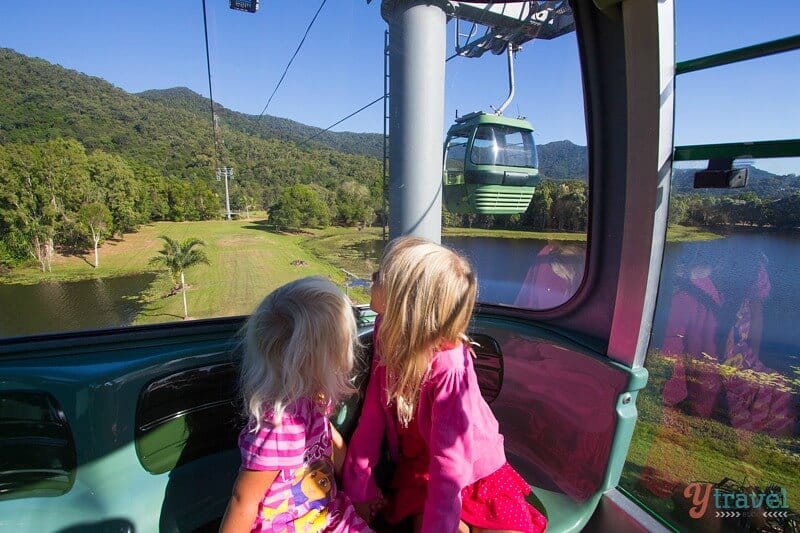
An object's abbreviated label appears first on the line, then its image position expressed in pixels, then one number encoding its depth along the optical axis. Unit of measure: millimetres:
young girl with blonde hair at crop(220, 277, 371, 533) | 1068
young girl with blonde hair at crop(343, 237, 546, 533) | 1193
